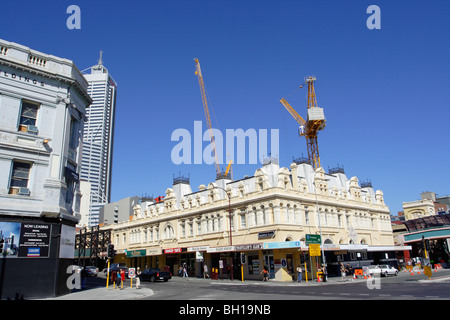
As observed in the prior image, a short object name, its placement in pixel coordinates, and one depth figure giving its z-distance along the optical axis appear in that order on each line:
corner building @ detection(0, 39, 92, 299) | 20.23
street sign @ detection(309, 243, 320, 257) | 36.47
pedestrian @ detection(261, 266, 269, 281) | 39.63
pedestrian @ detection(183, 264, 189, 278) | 47.45
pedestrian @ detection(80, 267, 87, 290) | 27.56
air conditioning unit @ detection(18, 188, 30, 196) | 20.92
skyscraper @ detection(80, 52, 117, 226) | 126.62
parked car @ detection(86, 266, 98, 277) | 44.44
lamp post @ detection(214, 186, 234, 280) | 42.28
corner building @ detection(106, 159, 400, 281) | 41.34
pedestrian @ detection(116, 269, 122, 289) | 30.41
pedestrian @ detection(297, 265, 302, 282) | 37.22
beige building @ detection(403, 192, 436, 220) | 91.90
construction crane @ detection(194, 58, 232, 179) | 78.88
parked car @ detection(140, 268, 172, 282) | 38.91
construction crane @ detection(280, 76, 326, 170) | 64.94
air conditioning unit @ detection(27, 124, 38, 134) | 22.09
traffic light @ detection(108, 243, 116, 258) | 27.61
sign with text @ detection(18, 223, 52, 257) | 20.38
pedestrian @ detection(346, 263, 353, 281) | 43.60
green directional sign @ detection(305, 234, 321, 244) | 37.03
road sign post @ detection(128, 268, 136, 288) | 29.11
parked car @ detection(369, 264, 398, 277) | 41.67
